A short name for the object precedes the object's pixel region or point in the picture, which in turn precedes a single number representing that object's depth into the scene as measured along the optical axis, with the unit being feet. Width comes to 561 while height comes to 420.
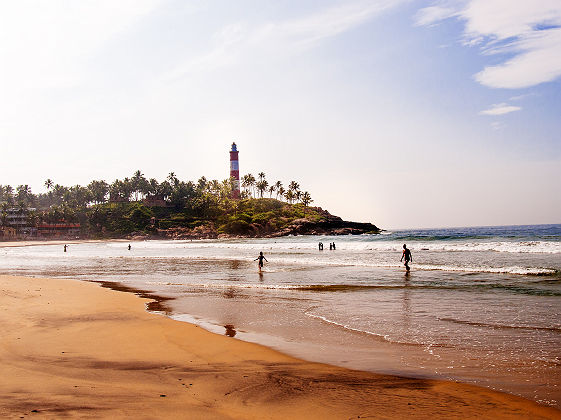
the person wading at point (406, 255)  90.84
